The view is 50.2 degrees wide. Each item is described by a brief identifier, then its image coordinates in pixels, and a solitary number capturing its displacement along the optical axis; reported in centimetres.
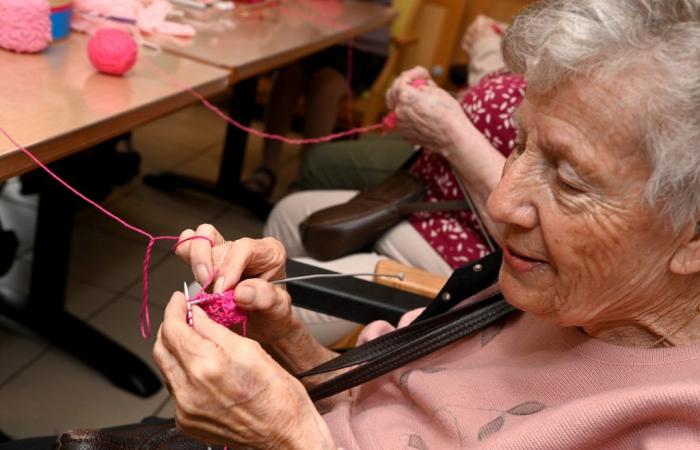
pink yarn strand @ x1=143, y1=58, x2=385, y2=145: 168
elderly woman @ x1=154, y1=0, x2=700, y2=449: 78
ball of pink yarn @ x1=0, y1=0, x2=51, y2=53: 155
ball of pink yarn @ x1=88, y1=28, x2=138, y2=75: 159
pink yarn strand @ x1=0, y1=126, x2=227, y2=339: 118
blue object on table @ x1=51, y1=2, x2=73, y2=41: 175
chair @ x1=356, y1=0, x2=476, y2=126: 420
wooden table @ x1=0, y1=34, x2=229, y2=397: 129
